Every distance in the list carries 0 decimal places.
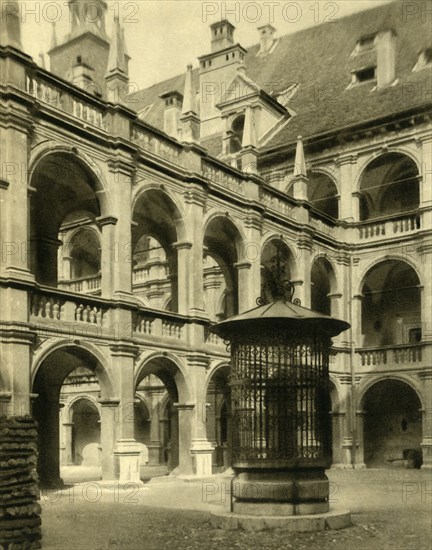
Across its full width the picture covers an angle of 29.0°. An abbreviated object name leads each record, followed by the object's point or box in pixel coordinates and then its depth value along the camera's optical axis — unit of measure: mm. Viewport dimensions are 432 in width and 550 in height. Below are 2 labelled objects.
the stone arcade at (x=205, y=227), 17859
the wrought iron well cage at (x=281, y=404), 11523
